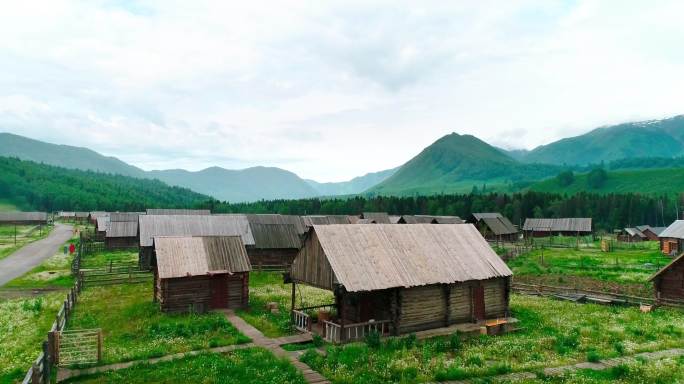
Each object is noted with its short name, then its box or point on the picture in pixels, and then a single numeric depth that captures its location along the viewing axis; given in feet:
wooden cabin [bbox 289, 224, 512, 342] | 79.10
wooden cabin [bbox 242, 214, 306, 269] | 186.60
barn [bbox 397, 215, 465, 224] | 288.39
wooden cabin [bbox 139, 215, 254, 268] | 173.68
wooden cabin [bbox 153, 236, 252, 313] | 100.94
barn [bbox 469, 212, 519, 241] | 322.96
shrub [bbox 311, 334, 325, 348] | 75.17
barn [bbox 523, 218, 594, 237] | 331.77
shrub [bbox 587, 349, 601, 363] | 66.23
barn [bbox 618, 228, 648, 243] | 326.32
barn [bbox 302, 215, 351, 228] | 221.85
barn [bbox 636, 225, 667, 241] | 329.77
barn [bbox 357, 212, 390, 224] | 277.23
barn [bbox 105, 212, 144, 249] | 239.50
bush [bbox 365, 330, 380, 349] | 72.69
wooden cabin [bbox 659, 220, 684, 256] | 204.59
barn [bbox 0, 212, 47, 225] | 457.68
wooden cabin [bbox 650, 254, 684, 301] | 110.01
